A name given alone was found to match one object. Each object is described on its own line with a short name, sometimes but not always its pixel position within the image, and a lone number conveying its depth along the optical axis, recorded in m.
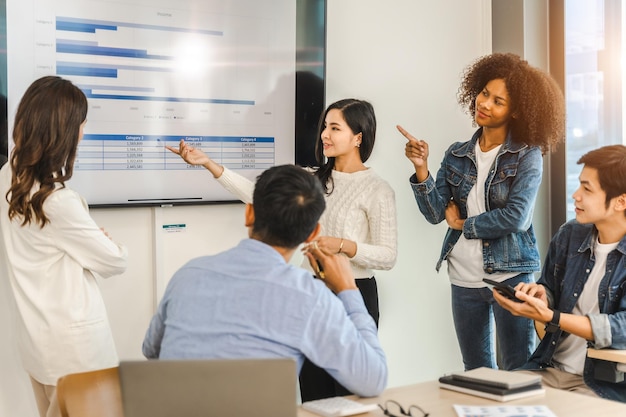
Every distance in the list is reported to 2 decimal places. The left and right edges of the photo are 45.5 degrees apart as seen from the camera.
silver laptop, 1.36
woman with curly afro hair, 2.93
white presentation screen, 2.79
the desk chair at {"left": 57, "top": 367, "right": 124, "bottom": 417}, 1.62
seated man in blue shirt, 1.57
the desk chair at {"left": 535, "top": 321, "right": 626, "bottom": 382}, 2.10
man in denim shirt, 2.26
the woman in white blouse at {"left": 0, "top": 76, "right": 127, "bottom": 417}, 2.29
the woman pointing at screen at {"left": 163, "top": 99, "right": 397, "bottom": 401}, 2.78
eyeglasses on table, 1.66
